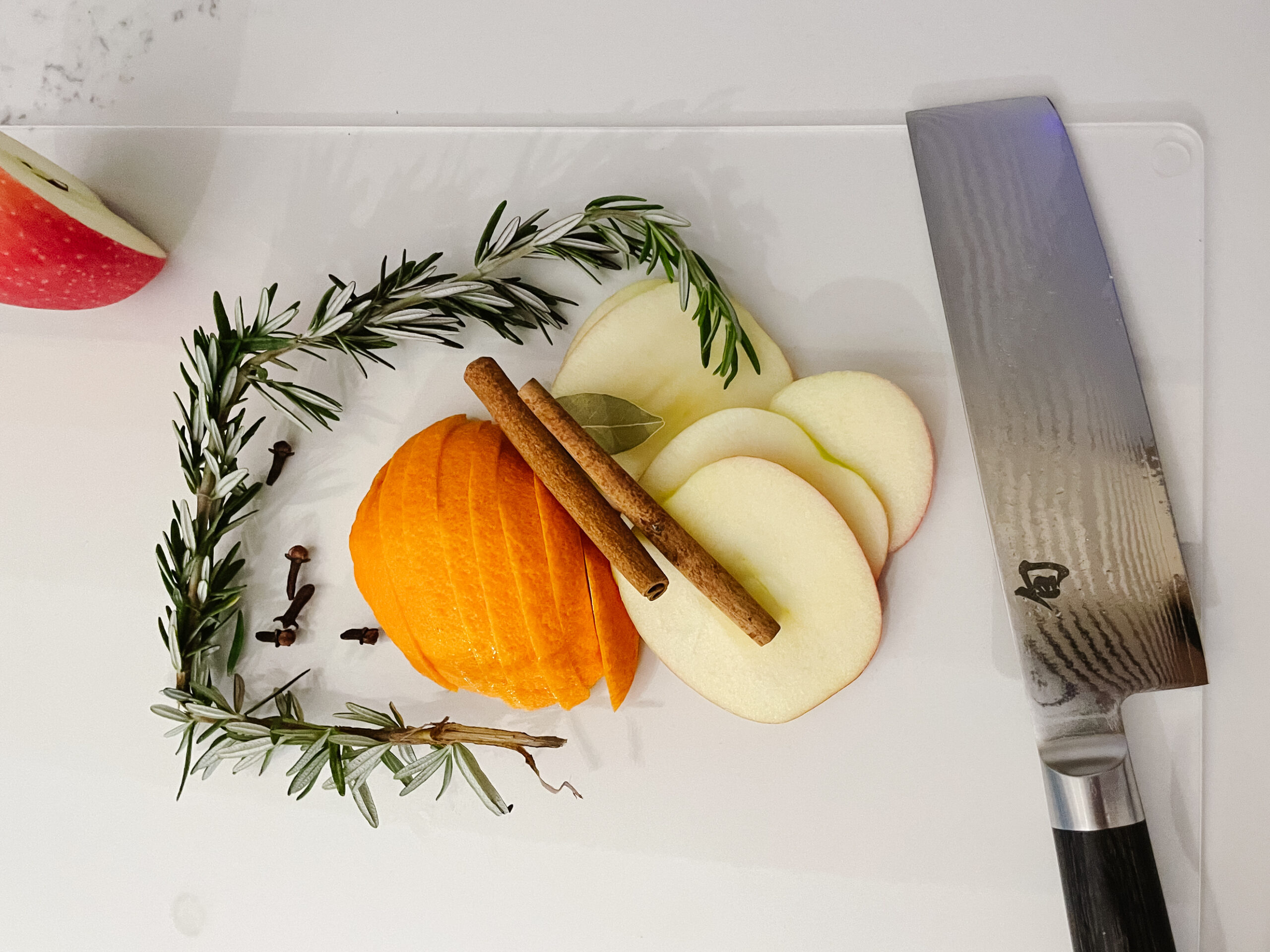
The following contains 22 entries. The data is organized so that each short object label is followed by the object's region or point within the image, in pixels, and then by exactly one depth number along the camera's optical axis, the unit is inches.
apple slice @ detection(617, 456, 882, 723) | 10.0
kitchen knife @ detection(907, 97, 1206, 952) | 9.7
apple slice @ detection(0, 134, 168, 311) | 10.4
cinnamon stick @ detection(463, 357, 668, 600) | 9.9
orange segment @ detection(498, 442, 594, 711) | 9.7
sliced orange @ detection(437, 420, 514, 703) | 9.6
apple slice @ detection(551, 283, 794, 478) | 10.7
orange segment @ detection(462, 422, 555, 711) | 9.6
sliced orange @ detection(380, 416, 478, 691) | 9.7
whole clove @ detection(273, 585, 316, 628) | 11.4
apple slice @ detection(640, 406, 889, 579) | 10.2
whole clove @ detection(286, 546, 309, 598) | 11.4
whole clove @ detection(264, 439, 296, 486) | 11.5
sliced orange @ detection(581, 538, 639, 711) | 10.2
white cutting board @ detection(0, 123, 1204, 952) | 10.6
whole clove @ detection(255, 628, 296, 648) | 11.3
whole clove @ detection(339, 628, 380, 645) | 11.2
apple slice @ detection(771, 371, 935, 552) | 10.3
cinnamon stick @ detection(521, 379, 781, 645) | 9.8
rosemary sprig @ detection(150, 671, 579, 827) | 10.2
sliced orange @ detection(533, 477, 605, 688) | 9.9
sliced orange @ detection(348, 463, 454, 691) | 10.1
